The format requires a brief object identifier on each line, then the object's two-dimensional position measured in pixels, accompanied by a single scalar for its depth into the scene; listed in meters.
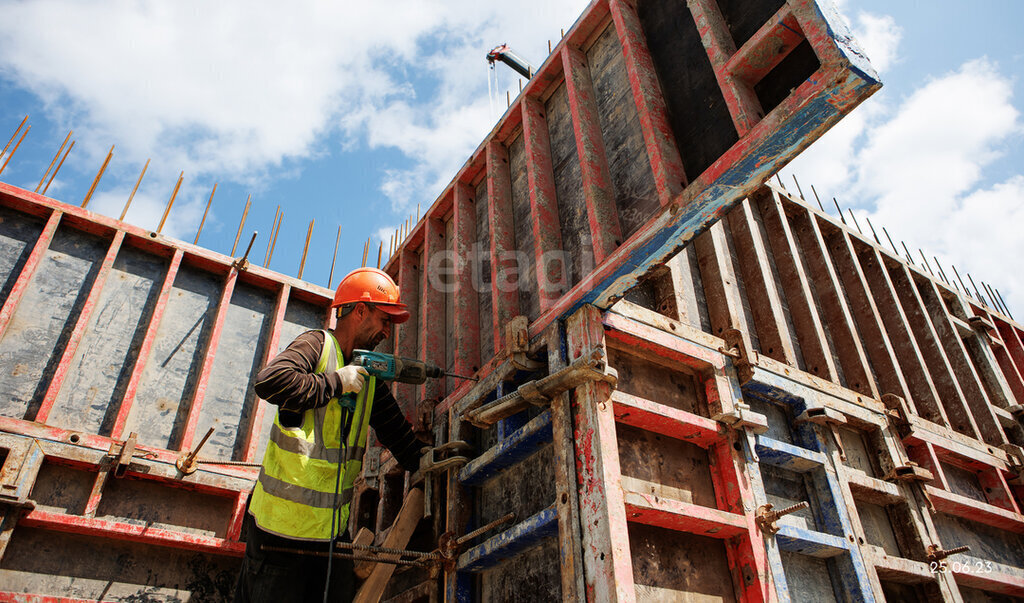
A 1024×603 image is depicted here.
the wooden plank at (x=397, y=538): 3.97
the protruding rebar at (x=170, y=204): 6.39
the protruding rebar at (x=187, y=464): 4.94
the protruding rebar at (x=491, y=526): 3.61
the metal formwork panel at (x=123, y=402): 4.40
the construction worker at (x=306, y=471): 3.47
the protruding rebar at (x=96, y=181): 6.15
